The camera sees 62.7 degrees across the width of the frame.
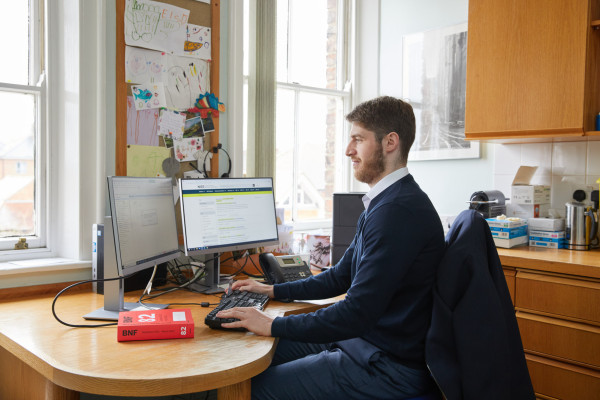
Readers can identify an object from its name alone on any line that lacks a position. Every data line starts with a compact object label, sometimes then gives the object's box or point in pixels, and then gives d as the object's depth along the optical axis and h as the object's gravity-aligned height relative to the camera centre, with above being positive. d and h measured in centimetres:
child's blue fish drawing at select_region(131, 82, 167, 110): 235 +39
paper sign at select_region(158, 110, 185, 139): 244 +26
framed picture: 337 +64
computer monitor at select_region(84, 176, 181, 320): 162 -20
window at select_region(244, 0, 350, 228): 362 +55
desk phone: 210 -40
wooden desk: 118 -48
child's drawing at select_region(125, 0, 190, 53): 233 +74
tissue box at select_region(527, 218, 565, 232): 272 -25
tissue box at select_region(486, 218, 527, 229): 266 -24
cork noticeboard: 229 +53
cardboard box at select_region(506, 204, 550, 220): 288 -18
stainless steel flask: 262 -26
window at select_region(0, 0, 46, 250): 225 +24
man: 142 -43
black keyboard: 155 -44
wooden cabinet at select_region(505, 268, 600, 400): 221 -70
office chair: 132 -42
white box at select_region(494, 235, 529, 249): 266 -34
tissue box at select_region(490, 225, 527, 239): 266 -29
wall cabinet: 255 +61
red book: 144 -44
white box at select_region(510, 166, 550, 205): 285 -6
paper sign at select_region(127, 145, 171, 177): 234 +8
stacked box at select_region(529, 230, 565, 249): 270 -33
